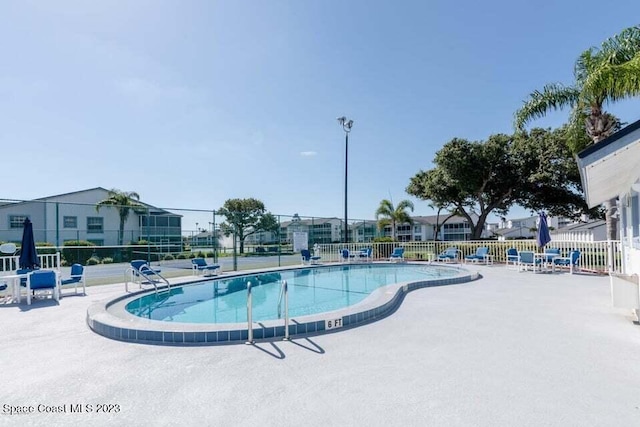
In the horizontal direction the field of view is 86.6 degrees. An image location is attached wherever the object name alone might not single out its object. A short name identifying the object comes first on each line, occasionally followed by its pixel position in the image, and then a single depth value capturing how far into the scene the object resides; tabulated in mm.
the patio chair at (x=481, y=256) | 15031
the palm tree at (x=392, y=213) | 33281
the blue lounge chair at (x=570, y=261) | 11423
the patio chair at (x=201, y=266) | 11344
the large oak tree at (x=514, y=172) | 20156
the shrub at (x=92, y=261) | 14503
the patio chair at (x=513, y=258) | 13430
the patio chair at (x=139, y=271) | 9172
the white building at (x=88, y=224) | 13273
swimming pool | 4668
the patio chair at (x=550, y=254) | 11811
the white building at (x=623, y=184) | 4012
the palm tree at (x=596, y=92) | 9141
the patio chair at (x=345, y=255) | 17031
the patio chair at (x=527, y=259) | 11986
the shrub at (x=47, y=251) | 10127
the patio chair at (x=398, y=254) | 16741
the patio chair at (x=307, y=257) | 15188
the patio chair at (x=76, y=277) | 8461
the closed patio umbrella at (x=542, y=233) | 12156
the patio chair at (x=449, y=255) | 16141
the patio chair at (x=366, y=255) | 17636
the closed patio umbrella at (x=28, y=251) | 7895
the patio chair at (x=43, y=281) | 7397
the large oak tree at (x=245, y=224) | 15188
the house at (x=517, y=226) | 59531
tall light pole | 17031
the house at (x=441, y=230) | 57531
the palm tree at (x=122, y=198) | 29203
